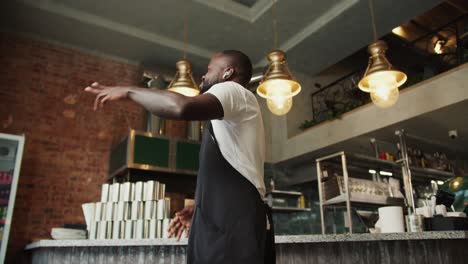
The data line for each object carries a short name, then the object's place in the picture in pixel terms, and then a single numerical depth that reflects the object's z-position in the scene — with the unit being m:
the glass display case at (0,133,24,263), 4.50
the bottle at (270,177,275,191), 6.58
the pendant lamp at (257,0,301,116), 3.27
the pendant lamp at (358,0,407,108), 3.22
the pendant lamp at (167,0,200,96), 3.55
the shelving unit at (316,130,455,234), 4.48
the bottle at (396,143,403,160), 5.43
